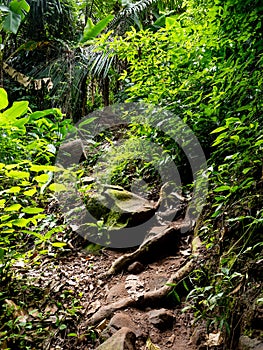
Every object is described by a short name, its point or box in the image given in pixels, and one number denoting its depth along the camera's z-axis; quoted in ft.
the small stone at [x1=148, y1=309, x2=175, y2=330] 6.23
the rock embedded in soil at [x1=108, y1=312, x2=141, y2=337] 6.15
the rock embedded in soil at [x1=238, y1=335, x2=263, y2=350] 4.04
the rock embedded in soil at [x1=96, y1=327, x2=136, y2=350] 5.32
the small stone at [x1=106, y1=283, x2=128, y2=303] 7.40
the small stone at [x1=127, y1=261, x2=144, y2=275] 8.17
